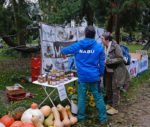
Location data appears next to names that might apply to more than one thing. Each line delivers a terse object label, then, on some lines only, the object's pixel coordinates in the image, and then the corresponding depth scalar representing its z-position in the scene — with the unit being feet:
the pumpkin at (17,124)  8.52
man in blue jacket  9.34
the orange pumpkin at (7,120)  8.78
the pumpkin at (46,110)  9.46
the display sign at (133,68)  16.60
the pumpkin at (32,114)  8.91
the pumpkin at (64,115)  9.23
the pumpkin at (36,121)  8.65
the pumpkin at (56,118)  8.97
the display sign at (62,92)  9.86
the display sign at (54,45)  13.85
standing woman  10.89
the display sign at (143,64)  18.48
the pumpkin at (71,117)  9.50
